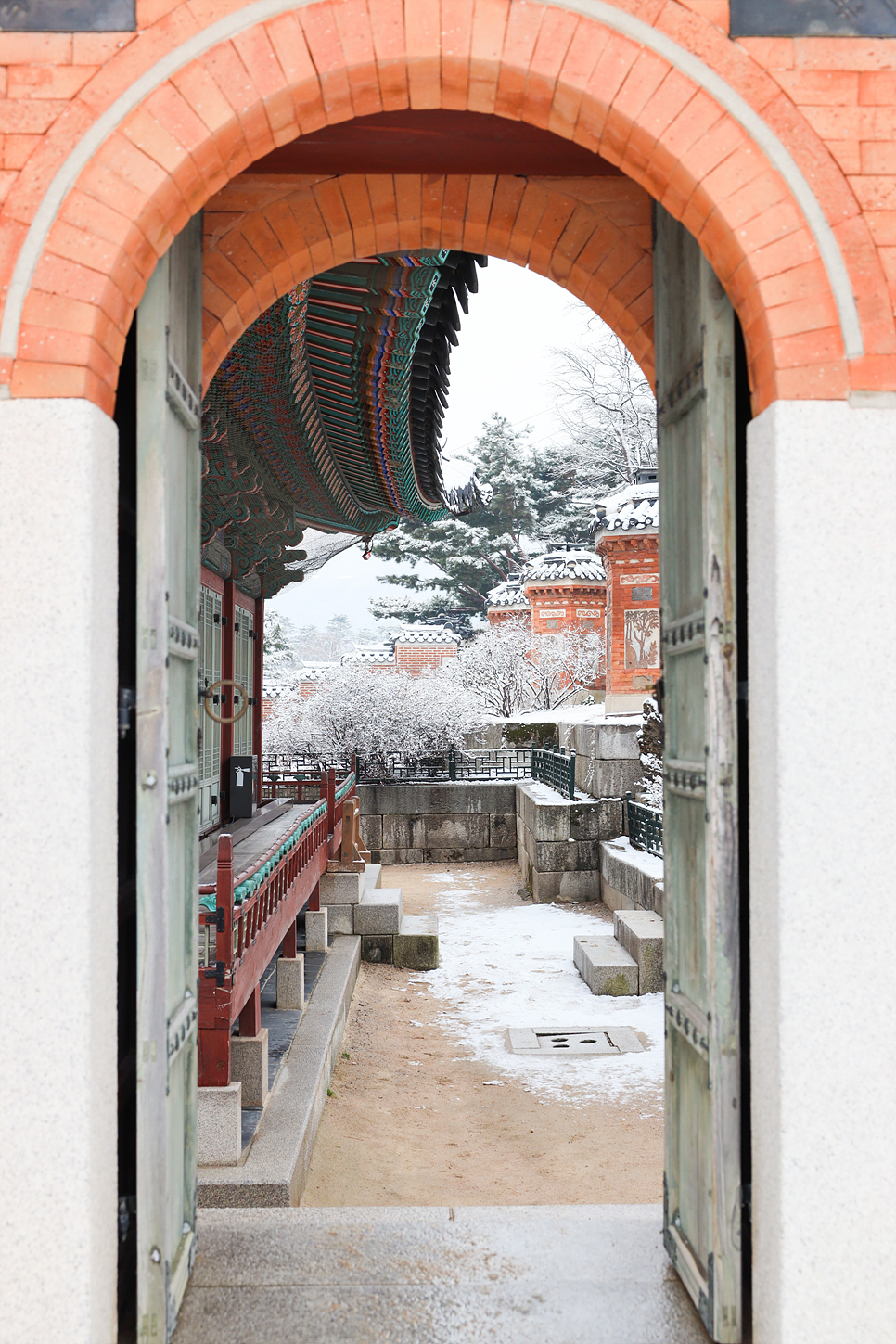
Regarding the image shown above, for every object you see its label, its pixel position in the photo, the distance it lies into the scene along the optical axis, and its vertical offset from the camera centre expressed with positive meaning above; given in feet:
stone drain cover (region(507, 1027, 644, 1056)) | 23.75 -8.50
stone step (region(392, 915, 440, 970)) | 31.50 -8.05
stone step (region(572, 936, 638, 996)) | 27.48 -7.72
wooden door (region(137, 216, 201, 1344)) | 8.38 -1.02
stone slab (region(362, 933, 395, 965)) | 31.50 -7.99
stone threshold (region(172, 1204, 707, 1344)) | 8.80 -5.66
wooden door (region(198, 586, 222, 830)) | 26.76 -0.60
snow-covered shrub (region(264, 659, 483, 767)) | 56.25 -1.13
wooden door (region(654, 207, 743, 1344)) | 8.52 -0.76
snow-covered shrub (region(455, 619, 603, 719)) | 77.82 +2.42
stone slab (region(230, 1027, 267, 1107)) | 16.76 -6.28
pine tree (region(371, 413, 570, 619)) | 102.68 +16.62
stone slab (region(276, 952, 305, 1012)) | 22.66 -6.54
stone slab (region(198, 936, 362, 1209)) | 14.42 -7.11
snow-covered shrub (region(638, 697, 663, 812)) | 36.60 -2.37
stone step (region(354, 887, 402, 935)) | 31.50 -7.01
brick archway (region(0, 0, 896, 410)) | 7.77 +4.48
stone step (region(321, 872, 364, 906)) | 31.35 -6.07
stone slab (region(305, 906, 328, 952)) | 28.76 -6.80
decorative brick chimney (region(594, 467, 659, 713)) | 59.72 +5.38
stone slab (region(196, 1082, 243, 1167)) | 14.44 -6.33
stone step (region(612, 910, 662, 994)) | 27.37 -7.15
